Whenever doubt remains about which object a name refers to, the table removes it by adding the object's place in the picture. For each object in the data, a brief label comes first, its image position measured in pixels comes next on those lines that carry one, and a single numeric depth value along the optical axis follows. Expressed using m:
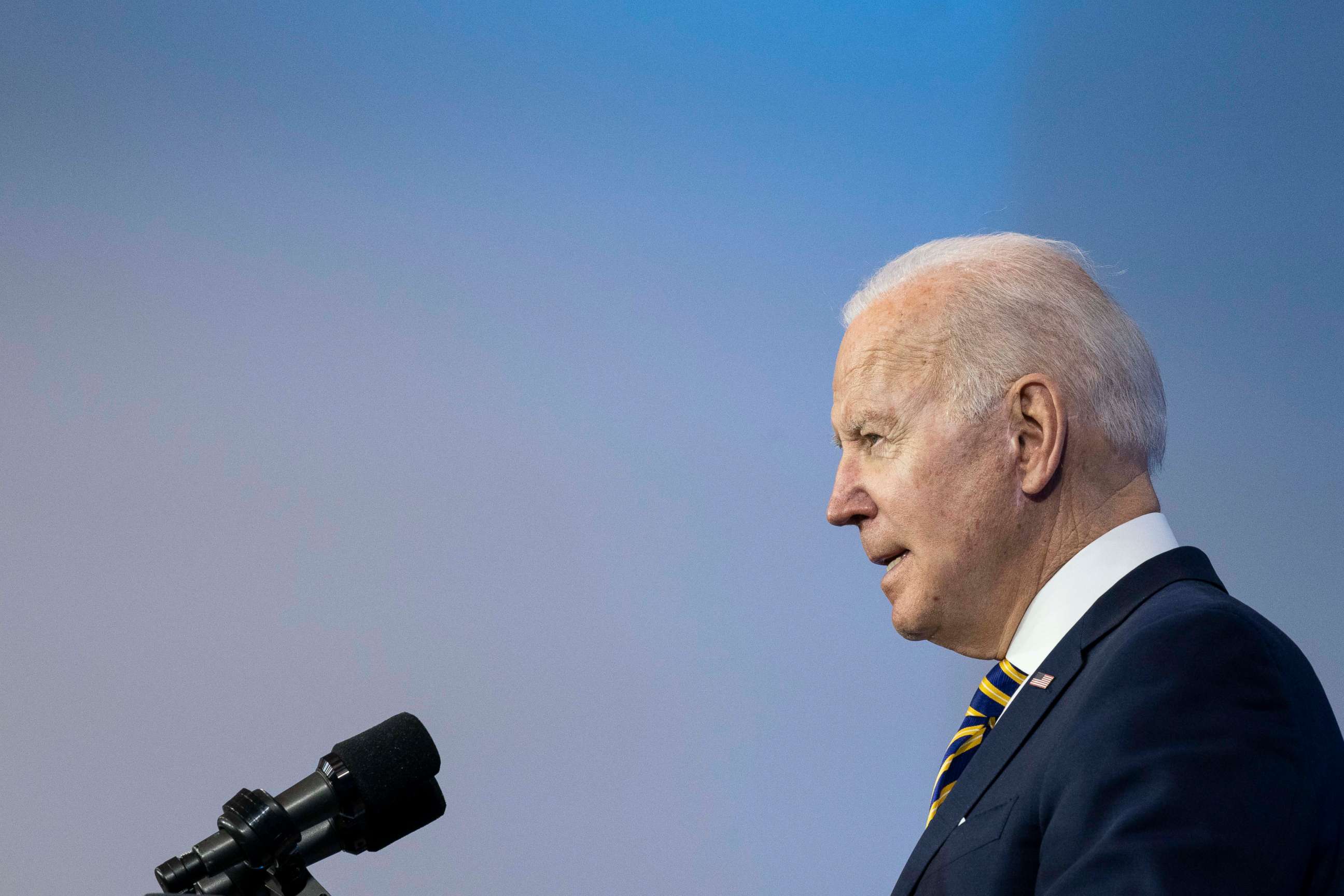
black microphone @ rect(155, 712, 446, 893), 5.61
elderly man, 5.63
